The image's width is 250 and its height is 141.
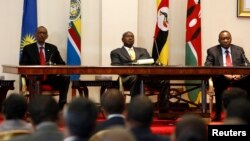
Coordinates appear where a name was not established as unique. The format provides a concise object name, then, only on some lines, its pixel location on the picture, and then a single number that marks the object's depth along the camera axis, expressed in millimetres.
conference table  10623
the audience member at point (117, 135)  3642
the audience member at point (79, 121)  4595
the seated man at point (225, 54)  12679
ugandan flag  14619
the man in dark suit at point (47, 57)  12486
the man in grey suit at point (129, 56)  11804
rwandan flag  14079
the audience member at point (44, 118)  4756
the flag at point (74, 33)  14413
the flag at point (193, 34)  14798
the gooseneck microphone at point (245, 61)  12512
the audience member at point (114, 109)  5925
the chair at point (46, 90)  12057
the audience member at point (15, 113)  5582
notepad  11349
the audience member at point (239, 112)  5132
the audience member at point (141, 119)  5101
